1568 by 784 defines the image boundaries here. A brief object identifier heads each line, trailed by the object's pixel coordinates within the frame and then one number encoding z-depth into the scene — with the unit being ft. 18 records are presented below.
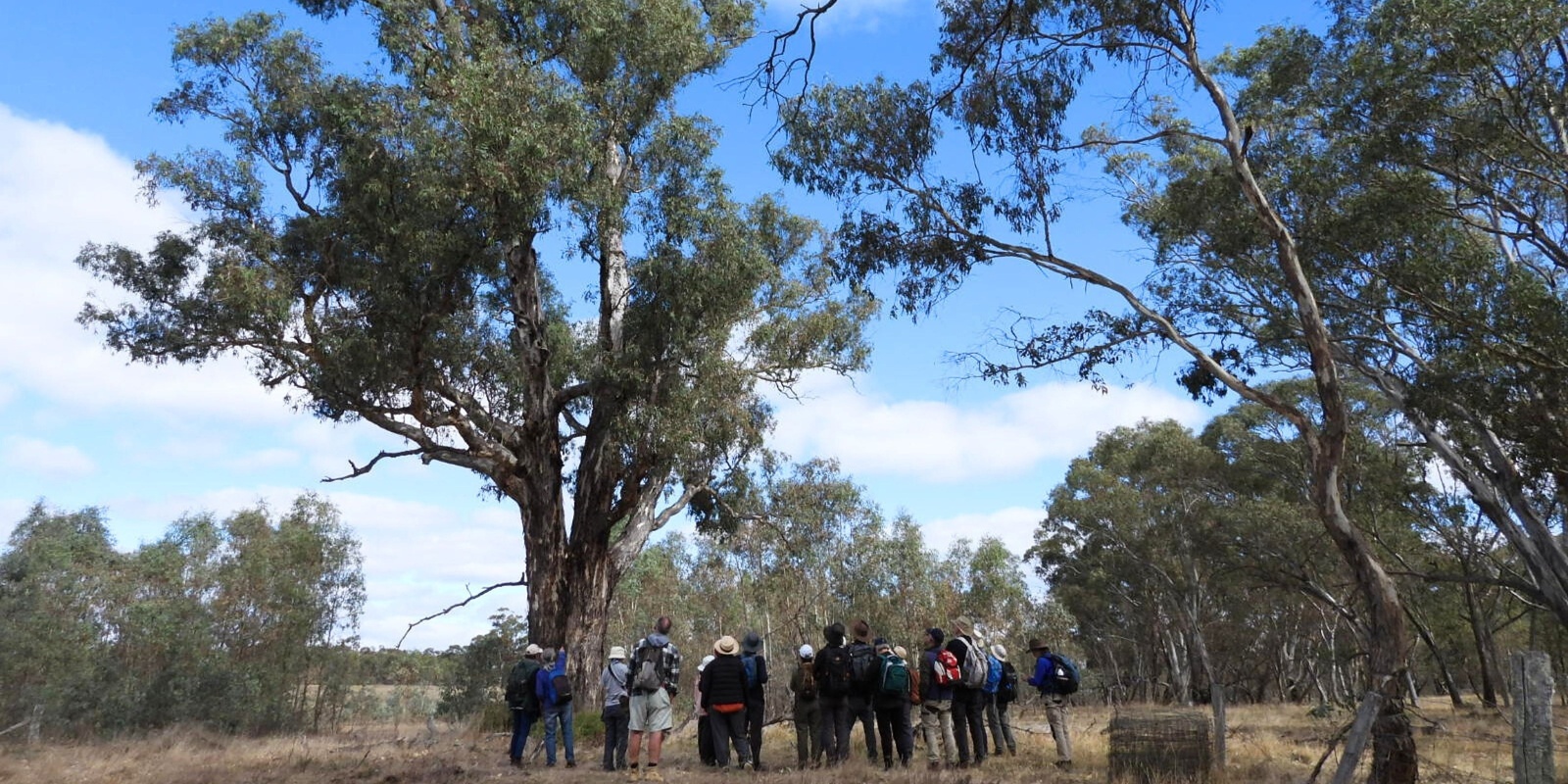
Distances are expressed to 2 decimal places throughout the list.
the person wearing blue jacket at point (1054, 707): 31.59
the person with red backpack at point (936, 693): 30.22
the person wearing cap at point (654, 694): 29.12
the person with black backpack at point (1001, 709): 35.29
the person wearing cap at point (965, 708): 31.01
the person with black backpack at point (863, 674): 29.96
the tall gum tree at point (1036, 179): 30.09
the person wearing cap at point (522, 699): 32.35
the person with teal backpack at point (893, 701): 30.07
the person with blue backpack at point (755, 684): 30.09
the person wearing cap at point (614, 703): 30.07
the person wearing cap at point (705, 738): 31.55
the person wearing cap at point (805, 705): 30.96
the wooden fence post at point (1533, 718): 19.07
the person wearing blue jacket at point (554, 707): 32.04
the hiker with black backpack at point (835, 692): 29.60
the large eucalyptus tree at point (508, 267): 44.78
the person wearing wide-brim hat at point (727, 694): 29.55
